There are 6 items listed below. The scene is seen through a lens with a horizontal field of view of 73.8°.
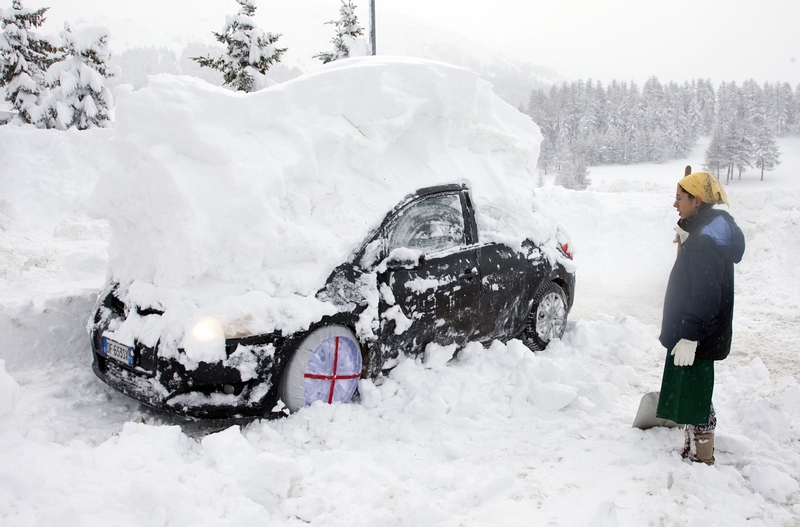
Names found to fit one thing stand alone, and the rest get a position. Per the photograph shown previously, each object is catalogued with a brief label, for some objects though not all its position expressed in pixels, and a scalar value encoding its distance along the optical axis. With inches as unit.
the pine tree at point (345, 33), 995.9
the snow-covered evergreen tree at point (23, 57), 1011.9
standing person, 115.9
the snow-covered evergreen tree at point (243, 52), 788.6
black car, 132.3
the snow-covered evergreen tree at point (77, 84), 980.6
